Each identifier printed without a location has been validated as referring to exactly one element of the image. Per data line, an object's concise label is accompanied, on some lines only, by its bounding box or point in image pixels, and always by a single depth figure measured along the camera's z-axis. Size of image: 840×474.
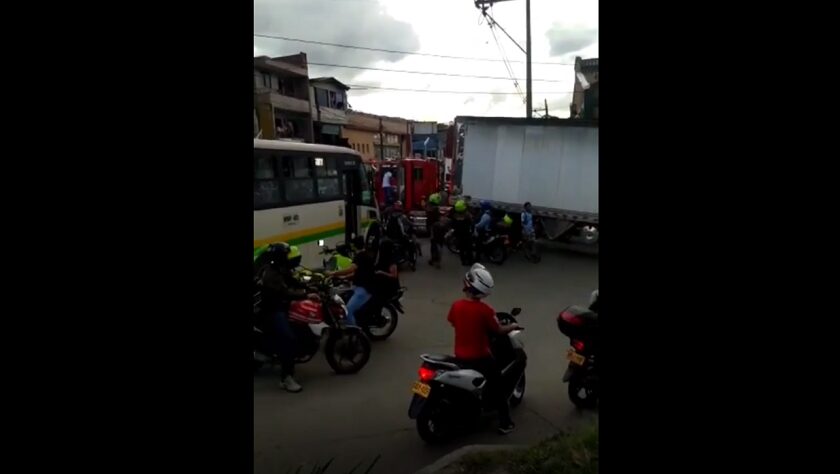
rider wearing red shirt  4.36
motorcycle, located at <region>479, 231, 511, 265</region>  12.14
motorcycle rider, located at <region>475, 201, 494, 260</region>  12.25
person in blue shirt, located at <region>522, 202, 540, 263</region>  12.51
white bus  9.56
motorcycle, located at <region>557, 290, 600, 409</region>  4.95
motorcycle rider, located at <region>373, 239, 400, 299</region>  6.80
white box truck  13.32
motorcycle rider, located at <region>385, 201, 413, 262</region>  11.30
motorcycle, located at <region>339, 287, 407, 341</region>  6.80
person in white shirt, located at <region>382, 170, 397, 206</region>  18.03
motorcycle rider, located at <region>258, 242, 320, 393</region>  5.55
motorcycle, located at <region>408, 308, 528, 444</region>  4.39
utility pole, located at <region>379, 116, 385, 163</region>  40.39
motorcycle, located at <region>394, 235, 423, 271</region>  11.30
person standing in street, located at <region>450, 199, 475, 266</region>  11.80
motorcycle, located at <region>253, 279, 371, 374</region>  5.69
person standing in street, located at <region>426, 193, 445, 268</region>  12.11
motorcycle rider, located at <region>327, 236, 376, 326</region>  6.71
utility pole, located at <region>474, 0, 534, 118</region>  17.27
